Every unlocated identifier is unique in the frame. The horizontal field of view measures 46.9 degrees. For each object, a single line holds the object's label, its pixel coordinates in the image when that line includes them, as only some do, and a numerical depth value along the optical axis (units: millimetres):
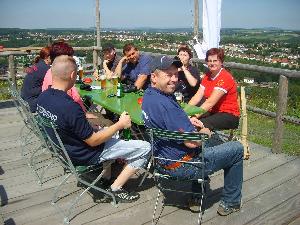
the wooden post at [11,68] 6734
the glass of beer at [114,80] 4996
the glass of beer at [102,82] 4906
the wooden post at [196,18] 6445
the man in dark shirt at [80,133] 2668
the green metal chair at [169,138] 2447
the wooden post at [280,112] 4340
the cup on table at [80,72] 5484
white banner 6176
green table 3410
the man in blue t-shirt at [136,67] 4933
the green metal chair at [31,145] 3296
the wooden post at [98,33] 8562
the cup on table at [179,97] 3871
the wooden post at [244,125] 4320
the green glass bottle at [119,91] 4184
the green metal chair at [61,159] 2754
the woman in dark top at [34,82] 4371
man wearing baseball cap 2602
